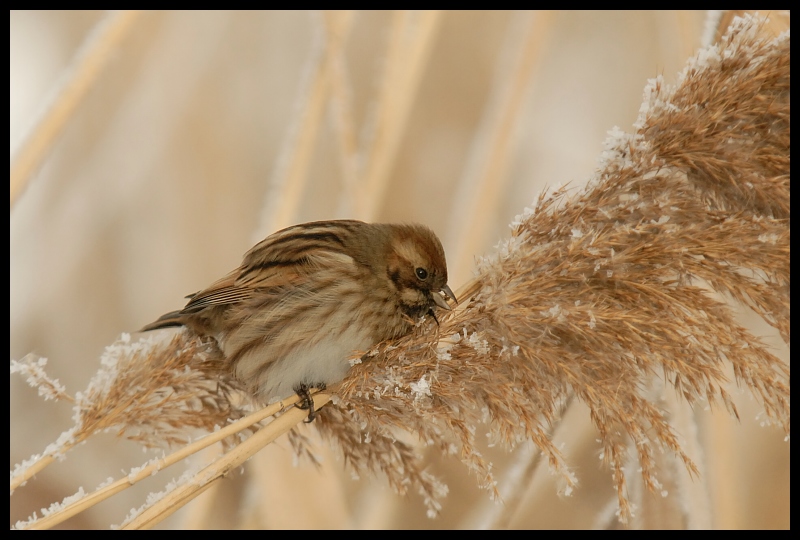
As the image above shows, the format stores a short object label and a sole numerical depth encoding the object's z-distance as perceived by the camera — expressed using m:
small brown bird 4.96
